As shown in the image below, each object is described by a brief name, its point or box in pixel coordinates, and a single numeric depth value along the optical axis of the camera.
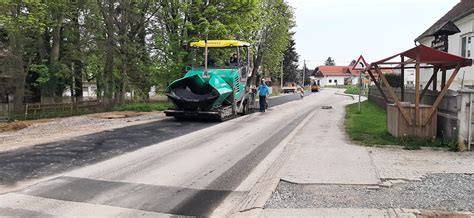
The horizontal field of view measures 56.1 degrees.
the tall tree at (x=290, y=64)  90.94
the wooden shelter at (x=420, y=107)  10.98
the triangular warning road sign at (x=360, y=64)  20.04
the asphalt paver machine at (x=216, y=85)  17.08
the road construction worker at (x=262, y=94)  23.28
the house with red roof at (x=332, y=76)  141.49
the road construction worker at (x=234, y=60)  19.64
